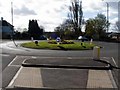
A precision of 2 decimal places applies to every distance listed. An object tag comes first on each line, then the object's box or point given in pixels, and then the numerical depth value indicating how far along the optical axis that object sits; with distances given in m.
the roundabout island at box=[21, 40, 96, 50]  14.01
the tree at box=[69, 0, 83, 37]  33.52
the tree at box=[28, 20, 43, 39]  36.99
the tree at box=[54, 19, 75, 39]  33.10
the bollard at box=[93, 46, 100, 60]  8.63
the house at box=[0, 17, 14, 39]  41.86
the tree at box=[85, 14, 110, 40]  31.76
